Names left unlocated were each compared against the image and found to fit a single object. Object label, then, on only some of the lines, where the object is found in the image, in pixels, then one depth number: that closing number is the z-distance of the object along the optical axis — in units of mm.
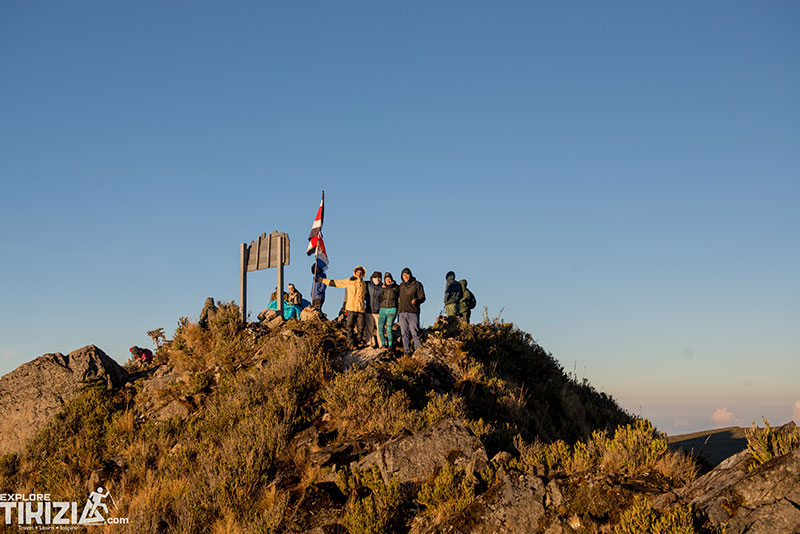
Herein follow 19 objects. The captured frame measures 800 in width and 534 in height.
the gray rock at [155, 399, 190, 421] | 12672
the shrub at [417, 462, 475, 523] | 7824
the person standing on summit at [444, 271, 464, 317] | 20047
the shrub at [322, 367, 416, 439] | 10867
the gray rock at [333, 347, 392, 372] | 13633
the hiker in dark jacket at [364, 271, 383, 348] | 15531
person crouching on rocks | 16344
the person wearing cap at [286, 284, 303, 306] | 19016
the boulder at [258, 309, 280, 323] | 16953
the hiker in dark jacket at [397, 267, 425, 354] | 14672
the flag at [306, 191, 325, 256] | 17438
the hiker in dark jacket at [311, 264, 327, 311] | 18125
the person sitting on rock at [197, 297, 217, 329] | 16425
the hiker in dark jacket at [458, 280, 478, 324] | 20094
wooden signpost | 17000
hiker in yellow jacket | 15289
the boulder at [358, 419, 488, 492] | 8773
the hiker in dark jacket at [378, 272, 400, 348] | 14898
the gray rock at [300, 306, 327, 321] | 15932
